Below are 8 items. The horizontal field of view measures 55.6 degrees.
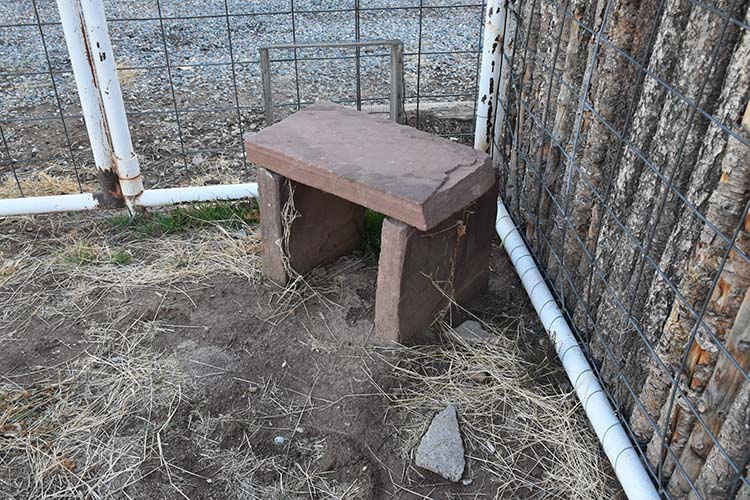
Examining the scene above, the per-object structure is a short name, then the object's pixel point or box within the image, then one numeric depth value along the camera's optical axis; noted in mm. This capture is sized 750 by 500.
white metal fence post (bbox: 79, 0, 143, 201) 2949
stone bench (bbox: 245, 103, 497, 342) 2404
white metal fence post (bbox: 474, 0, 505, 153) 3068
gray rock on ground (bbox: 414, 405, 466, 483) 2262
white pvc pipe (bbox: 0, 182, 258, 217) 3375
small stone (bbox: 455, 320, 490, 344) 2771
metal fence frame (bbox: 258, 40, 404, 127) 3211
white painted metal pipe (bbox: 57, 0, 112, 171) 2926
